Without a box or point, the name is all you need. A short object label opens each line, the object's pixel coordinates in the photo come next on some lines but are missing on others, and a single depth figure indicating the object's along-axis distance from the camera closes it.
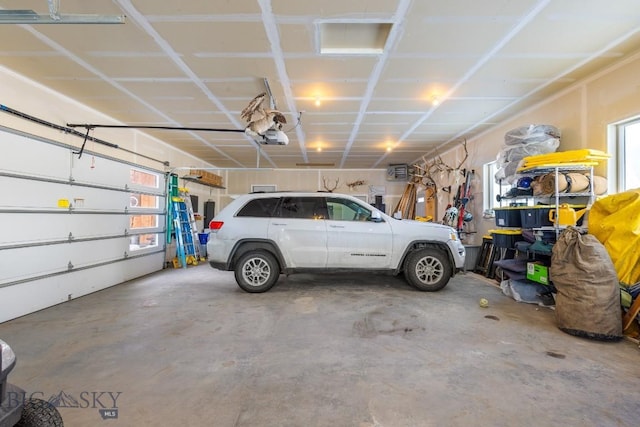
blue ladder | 6.96
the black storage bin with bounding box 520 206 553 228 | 3.82
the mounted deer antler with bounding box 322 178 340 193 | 10.69
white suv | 4.51
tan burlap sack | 2.77
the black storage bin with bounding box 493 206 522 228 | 4.33
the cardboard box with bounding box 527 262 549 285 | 3.68
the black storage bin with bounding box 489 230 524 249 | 4.52
